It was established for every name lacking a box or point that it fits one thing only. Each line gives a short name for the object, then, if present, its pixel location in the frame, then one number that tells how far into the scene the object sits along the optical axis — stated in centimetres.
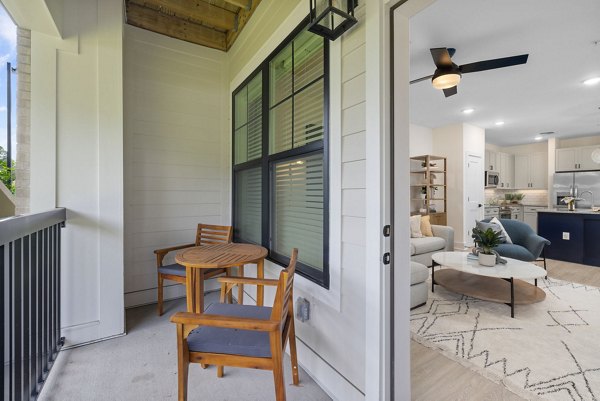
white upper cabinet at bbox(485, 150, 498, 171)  697
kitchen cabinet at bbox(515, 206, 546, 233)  687
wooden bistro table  181
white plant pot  295
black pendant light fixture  135
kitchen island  455
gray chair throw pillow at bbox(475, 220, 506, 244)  399
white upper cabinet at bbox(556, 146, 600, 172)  604
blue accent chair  375
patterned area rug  175
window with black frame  179
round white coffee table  270
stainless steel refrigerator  589
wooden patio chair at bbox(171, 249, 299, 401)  119
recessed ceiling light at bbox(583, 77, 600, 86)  352
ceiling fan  254
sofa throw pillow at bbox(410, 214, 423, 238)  444
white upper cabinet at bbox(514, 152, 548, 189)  705
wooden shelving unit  538
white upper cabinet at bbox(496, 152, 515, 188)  734
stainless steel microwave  664
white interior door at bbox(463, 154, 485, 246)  583
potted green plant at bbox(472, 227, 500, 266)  296
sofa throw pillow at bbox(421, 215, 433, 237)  467
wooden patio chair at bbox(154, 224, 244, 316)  250
